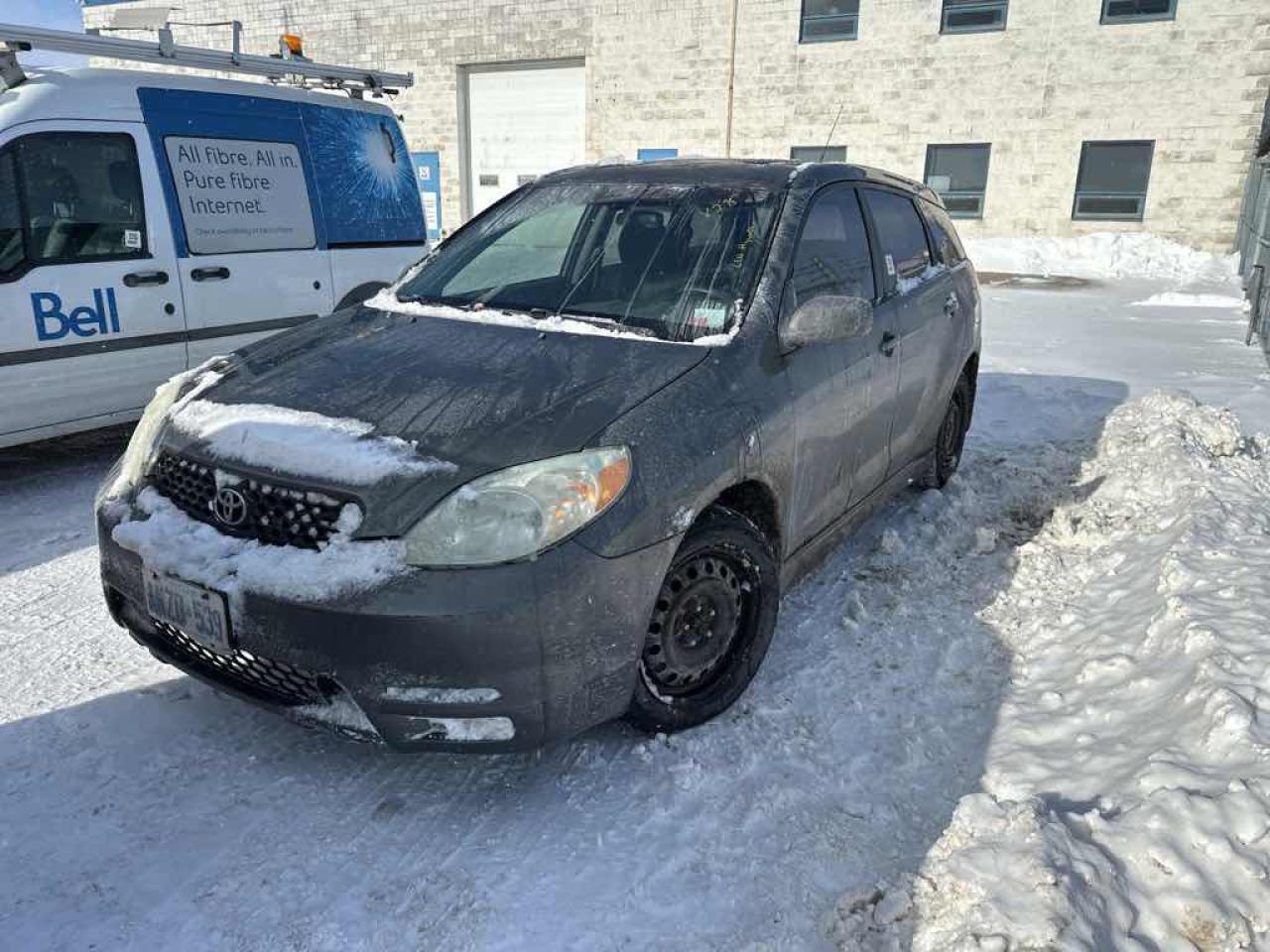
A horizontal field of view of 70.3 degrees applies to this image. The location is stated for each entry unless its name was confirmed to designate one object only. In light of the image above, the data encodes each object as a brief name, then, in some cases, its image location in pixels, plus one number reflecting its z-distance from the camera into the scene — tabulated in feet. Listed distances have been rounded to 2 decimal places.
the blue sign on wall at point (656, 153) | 73.46
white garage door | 75.97
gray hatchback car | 7.36
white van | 15.19
